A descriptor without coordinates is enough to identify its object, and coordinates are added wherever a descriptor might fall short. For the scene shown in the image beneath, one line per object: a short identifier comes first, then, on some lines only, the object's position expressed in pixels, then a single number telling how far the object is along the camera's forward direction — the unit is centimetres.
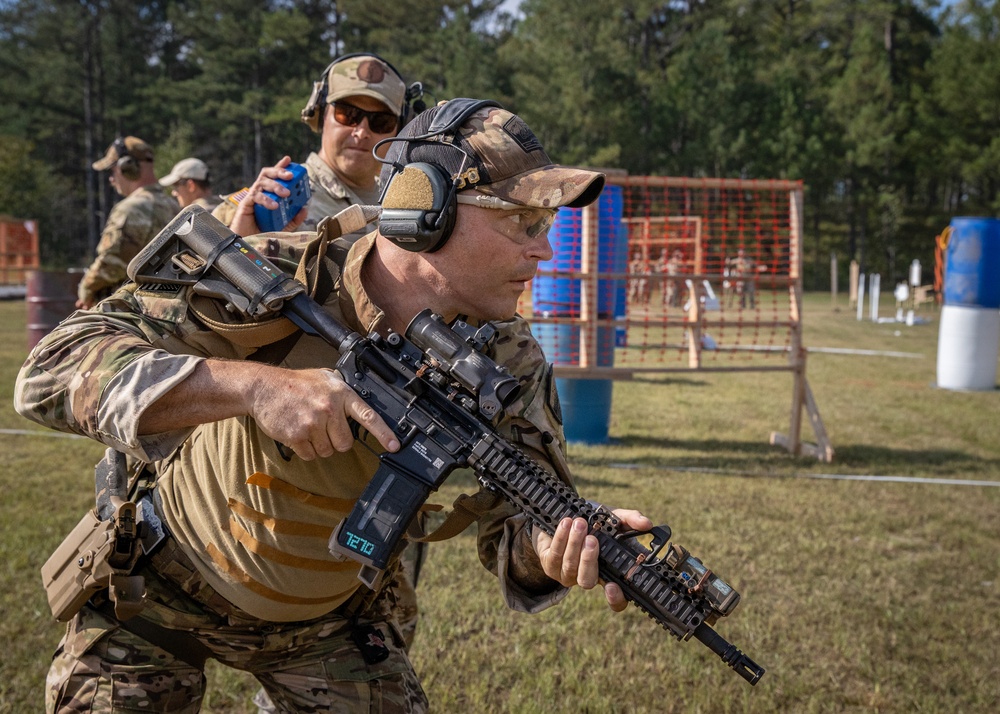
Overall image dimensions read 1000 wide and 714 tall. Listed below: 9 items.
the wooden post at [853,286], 3253
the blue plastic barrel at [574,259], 883
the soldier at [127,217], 641
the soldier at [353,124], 381
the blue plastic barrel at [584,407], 895
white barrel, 1311
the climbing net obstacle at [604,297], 834
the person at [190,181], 696
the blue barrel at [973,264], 1311
